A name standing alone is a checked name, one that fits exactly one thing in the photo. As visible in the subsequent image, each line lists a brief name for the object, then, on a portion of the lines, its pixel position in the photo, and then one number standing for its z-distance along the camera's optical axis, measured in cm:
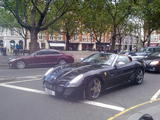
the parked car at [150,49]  1845
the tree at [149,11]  2200
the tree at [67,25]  3206
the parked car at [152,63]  1086
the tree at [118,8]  2206
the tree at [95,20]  2041
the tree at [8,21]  3362
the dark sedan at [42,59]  1361
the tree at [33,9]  1769
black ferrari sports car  533
